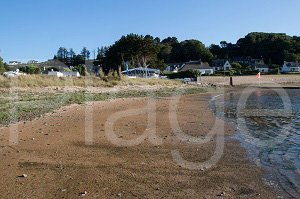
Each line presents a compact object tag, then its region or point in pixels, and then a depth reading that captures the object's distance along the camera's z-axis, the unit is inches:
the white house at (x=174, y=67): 3212.0
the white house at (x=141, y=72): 1948.1
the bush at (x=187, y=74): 2036.7
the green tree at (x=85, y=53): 4299.1
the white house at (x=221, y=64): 3208.9
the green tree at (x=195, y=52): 3613.1
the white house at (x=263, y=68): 3024.2
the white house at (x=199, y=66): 2999.7
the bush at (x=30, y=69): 1965.8
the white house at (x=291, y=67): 3122.6
